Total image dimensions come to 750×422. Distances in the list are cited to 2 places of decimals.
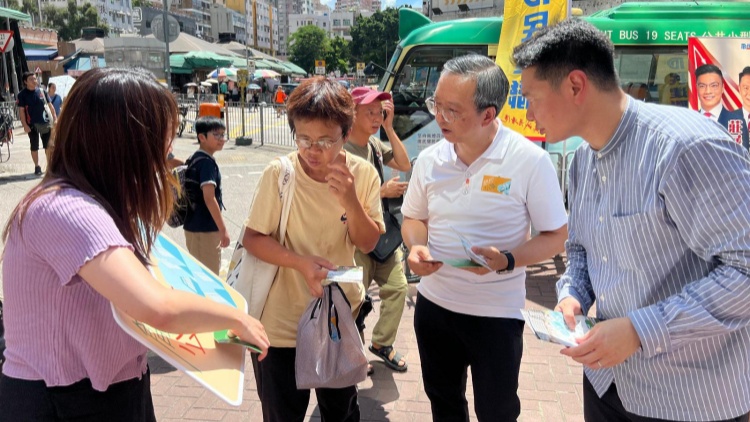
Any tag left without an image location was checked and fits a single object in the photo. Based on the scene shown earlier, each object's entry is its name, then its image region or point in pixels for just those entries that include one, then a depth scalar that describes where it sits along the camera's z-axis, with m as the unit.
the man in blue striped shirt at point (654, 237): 1.42
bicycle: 12.28
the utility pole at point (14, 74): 20.91
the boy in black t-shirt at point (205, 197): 4.02
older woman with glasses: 2.24
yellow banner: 5.90
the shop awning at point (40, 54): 36.53
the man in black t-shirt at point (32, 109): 10.44
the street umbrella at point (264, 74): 36.12
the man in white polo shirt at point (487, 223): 2.38
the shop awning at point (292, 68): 47.22
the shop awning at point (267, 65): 42.82
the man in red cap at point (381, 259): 3.97
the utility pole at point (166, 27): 13.59
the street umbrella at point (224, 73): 33.25
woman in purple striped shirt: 1.39
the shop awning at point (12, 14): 17.33
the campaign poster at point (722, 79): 6.34
